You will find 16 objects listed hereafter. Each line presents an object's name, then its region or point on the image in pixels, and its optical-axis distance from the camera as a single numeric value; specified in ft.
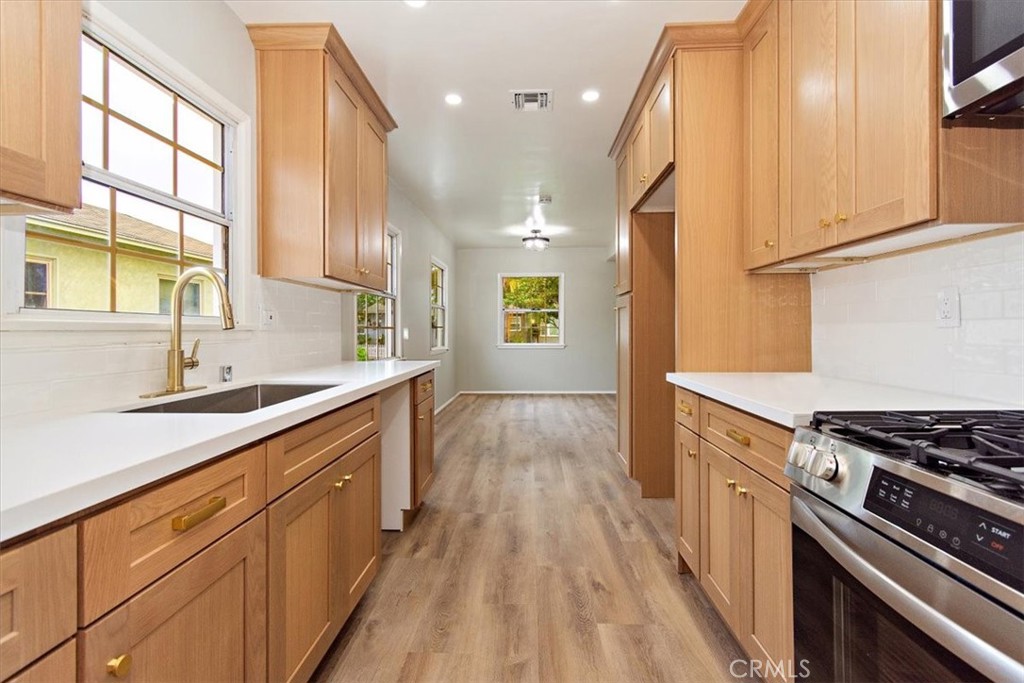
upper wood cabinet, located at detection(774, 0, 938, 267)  3.82
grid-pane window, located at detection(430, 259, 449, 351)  21.94
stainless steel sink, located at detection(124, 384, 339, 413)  5.88
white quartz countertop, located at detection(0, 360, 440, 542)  2.04
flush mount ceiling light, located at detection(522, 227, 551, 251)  21.39
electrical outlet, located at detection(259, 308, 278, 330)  7.54
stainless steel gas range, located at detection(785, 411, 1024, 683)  2.20
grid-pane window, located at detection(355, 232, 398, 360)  13.17
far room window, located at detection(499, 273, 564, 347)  26.99
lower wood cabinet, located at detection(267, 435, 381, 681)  3.95
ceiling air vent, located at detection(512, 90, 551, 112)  9.46
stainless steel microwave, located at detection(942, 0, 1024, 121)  3.07
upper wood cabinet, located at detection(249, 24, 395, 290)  7.41
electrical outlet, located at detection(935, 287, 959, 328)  4.61
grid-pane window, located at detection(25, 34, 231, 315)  4.77
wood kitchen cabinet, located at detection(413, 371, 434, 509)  8.86
